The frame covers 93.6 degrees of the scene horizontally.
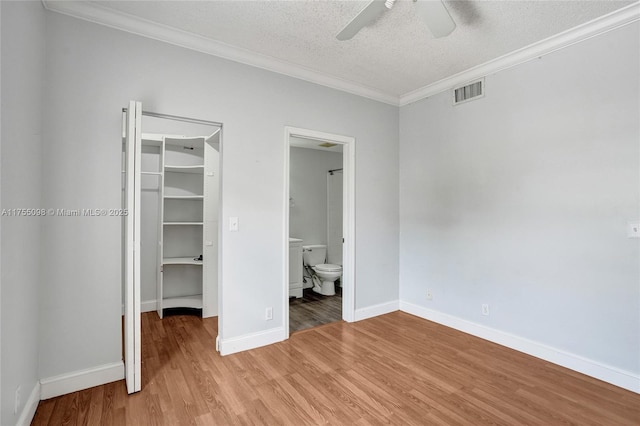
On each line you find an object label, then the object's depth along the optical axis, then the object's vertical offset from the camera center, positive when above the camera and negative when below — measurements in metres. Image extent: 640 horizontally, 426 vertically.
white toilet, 4.57 -0.82
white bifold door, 2.07 -0.24
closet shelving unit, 3.58 -0.07
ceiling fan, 1.79 +1.26
